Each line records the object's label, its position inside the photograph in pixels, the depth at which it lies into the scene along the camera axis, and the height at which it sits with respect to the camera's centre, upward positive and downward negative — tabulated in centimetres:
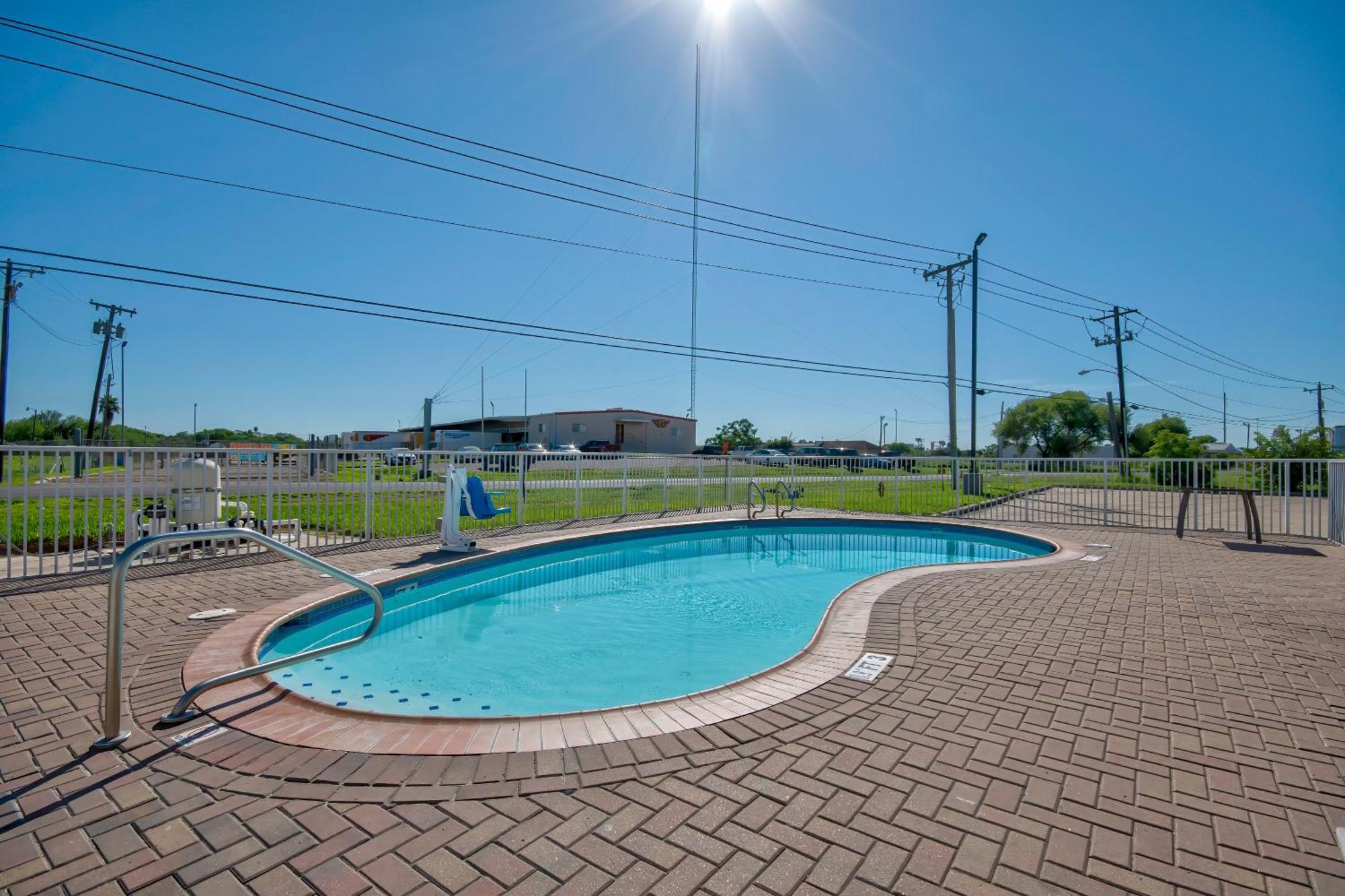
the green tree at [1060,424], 5097 +296
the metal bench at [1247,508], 884 -77
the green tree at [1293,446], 2088 +43
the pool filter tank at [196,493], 703 -40
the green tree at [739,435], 7250 +291
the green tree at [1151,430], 5528 +275
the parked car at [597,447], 4331 +89
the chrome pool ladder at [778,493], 1209 -85
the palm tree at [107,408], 3903 +348
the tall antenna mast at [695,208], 1772 +746
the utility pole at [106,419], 3694 +278
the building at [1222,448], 4551 +79
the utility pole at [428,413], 3095 +250
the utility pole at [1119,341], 2890 +616
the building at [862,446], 8515 +178
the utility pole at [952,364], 2195 +347
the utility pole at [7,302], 2219 +601
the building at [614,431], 4709 +229
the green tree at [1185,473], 1123 -30
